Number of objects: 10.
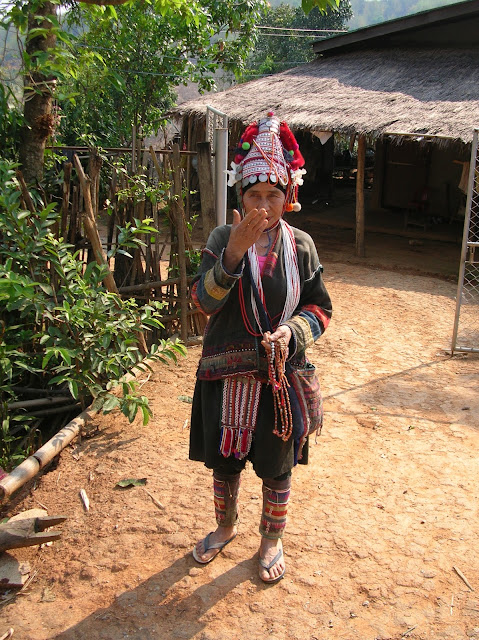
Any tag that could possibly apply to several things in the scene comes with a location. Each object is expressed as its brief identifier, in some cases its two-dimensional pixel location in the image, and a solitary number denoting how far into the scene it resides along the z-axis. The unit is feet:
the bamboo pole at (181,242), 15.14
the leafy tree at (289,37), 68.64
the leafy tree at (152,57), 35.86
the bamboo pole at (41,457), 9.37
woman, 6.93
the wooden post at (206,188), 15.76
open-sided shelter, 29.43
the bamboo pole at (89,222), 12.76
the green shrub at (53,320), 10.73
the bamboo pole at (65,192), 13.01
